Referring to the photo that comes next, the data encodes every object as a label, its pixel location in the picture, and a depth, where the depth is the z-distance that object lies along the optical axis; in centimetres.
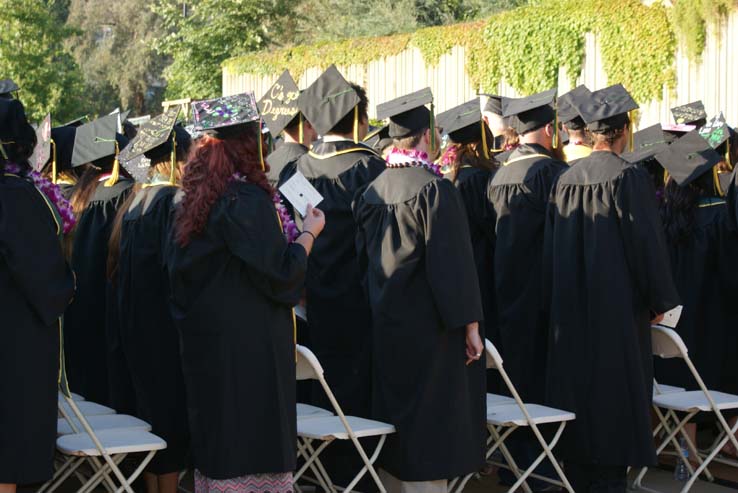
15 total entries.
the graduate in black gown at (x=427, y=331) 487
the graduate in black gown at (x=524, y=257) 615
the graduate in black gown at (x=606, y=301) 532
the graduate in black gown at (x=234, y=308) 434
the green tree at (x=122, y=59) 5153
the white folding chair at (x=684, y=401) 541
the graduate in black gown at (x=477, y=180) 660
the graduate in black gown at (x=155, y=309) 518
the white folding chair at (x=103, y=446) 436
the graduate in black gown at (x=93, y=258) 603
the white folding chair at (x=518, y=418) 508
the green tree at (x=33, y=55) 3125
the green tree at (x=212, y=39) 3478
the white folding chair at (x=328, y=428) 473
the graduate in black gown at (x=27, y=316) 417
